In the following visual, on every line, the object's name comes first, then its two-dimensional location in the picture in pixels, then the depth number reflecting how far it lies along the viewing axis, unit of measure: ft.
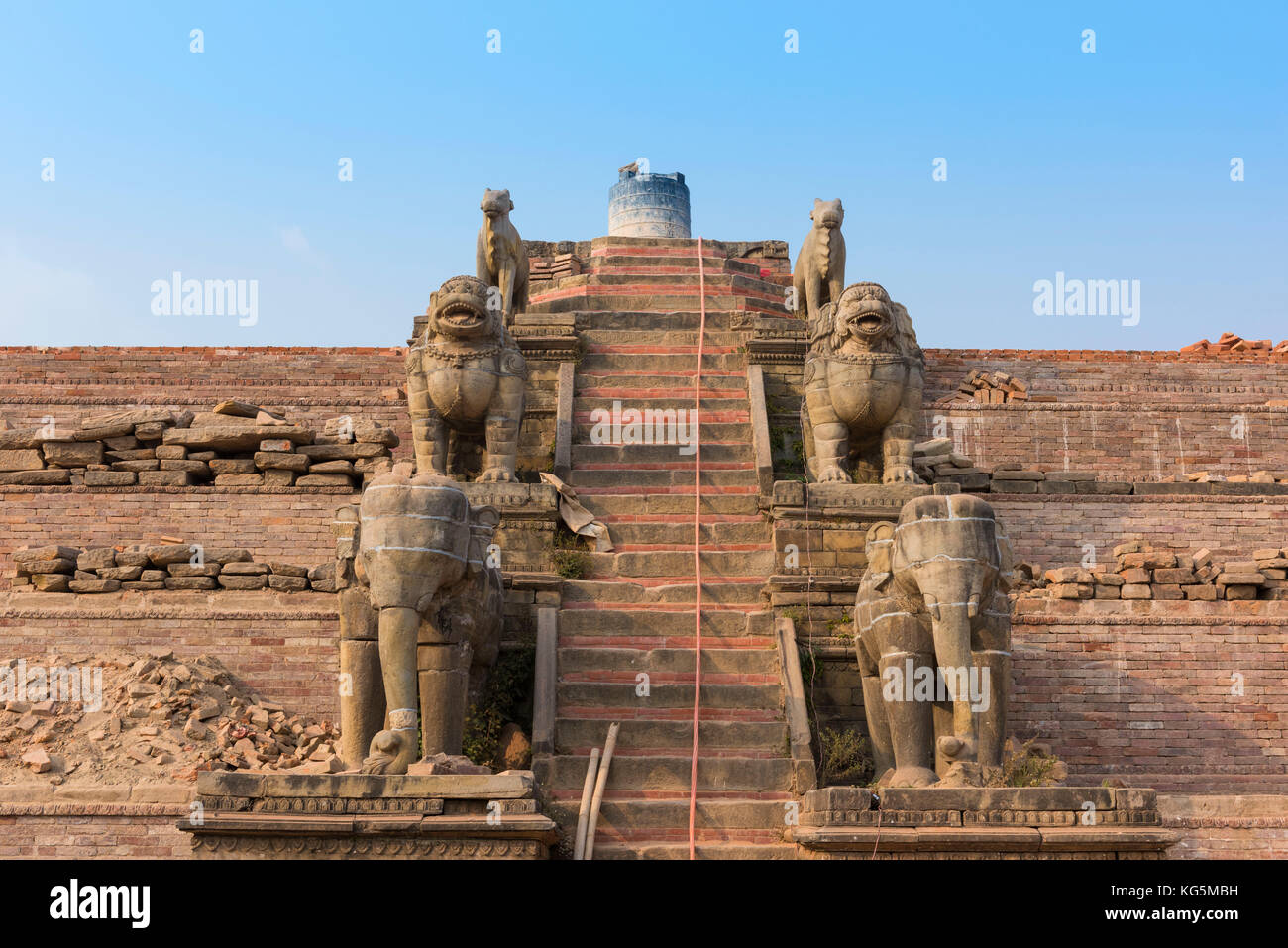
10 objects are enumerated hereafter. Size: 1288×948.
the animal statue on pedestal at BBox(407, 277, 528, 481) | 43.06
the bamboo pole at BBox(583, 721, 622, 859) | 33.04
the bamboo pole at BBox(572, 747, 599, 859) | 32.99
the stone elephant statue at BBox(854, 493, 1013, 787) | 32.81
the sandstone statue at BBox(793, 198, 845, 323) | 53.93
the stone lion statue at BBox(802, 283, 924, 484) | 43.21
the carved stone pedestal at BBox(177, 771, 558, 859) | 29.71
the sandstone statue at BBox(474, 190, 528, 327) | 55.06
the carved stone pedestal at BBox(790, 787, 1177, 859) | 30.55
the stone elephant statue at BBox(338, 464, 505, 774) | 32.27
